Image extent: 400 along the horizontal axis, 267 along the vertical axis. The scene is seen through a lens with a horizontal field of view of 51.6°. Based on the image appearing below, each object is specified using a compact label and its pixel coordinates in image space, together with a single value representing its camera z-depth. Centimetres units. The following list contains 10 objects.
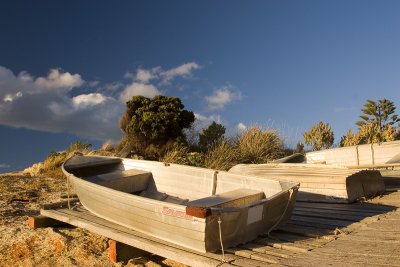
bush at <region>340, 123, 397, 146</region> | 1785
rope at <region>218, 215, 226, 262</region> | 424
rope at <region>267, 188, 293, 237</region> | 527
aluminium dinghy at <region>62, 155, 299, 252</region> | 443
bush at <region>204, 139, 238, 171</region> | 1256
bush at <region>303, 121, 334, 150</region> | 1775
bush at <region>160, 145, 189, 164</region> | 1345
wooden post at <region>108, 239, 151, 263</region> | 561
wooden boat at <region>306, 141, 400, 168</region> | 1208
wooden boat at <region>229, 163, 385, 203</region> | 744
